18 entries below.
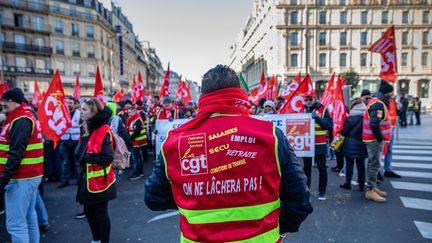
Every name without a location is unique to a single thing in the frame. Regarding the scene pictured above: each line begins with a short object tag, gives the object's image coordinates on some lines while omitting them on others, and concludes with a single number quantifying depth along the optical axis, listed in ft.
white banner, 19.52
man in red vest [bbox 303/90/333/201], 19.04
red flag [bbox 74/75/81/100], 39.46
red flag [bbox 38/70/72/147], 19.74
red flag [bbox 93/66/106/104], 30.01
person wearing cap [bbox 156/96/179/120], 30.58
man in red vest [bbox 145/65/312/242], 5.36
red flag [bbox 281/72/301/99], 38.93
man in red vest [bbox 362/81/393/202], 18.63
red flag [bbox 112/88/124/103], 50.14
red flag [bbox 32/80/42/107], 51.20
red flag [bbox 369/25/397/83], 26.27
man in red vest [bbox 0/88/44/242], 10.76
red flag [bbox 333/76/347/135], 22.67
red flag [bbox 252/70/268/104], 51.62
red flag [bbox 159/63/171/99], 41.32
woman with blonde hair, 11.56
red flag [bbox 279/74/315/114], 21.94
